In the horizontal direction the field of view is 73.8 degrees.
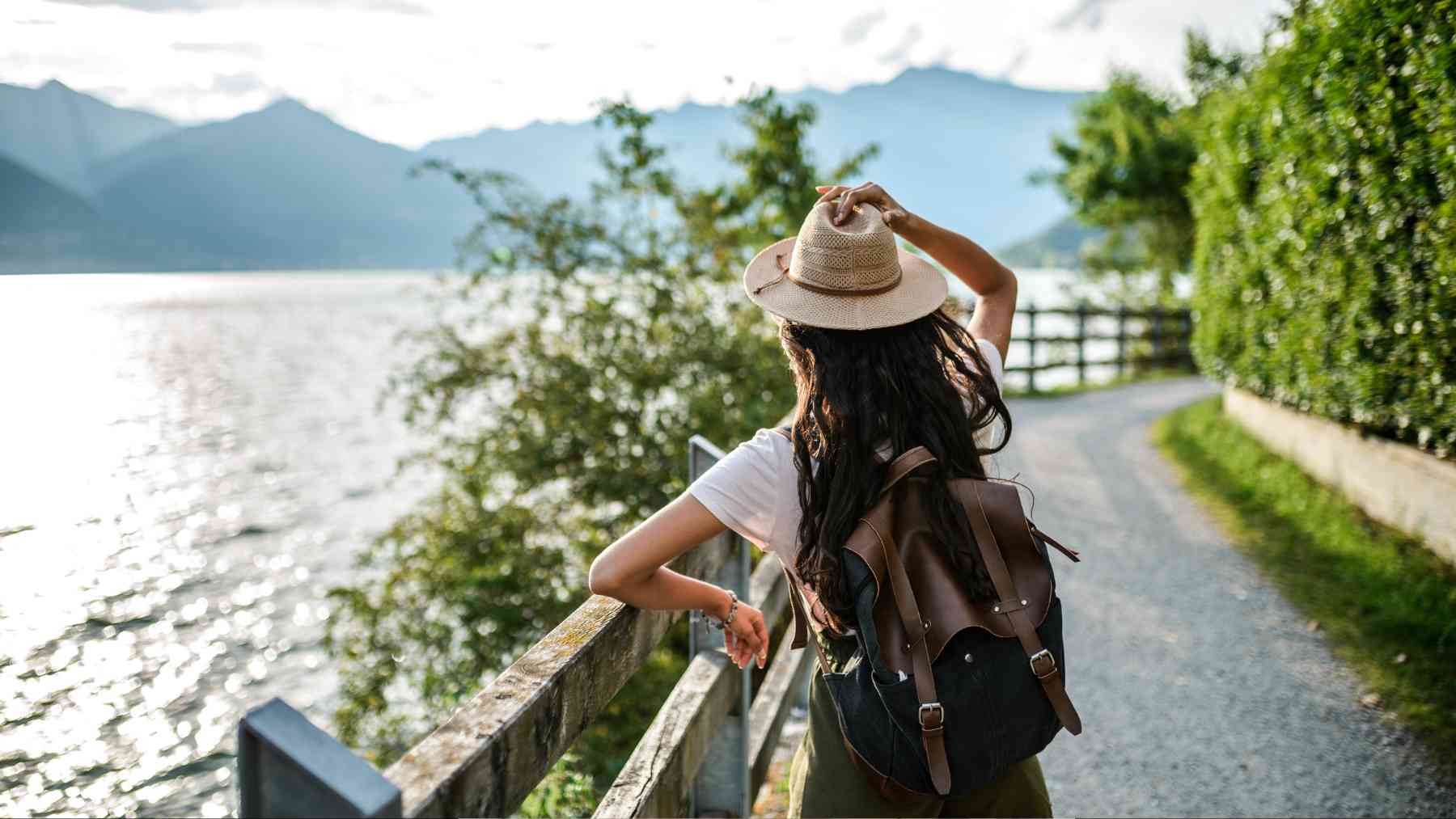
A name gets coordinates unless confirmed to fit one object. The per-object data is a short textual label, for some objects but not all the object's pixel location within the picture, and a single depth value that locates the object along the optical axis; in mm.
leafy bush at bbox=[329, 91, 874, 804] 6820
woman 1678
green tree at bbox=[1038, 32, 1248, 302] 16812
